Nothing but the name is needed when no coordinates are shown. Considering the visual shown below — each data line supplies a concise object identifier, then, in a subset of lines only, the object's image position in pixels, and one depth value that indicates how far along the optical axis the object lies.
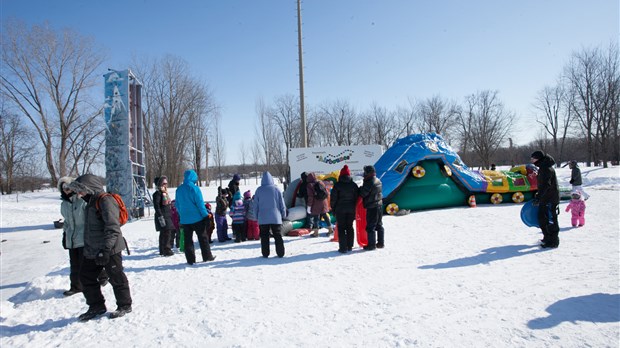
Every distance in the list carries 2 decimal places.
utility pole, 17.16
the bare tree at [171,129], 30.81
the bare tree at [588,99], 29.17
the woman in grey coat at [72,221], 4.64
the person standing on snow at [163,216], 6.66
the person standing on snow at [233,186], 9.45
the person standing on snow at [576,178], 8.86
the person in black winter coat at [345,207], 6.20
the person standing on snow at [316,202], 7.75
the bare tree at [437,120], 42.74
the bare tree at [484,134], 38.94
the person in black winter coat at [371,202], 6.22
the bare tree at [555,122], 36.88
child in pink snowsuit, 7.37
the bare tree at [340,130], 43.97
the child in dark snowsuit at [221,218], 8.01
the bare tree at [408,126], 44.59
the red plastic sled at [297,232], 8.13
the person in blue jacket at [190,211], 5.93
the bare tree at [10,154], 33.03
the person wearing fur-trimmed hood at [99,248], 3.74
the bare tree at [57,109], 23.20
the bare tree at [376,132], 44.88
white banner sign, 17.95
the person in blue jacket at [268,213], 6.08
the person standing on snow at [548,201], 5.69
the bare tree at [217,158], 38.62
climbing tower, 13.10
